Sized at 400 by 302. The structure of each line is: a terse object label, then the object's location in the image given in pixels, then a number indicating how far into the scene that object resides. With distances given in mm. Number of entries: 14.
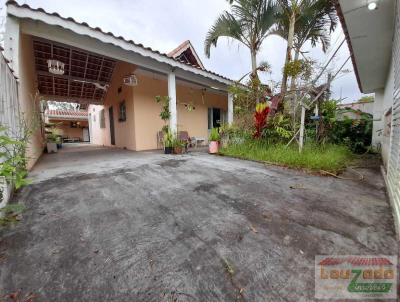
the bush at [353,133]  5699
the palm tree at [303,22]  5301
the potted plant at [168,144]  5547
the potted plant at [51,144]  7663
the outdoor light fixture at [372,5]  2689
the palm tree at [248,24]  5645
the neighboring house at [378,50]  2006
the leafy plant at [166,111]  5515
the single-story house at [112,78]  3553
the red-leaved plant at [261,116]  4559
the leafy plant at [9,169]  1130
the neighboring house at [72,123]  15836
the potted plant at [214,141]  5465
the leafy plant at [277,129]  4724
